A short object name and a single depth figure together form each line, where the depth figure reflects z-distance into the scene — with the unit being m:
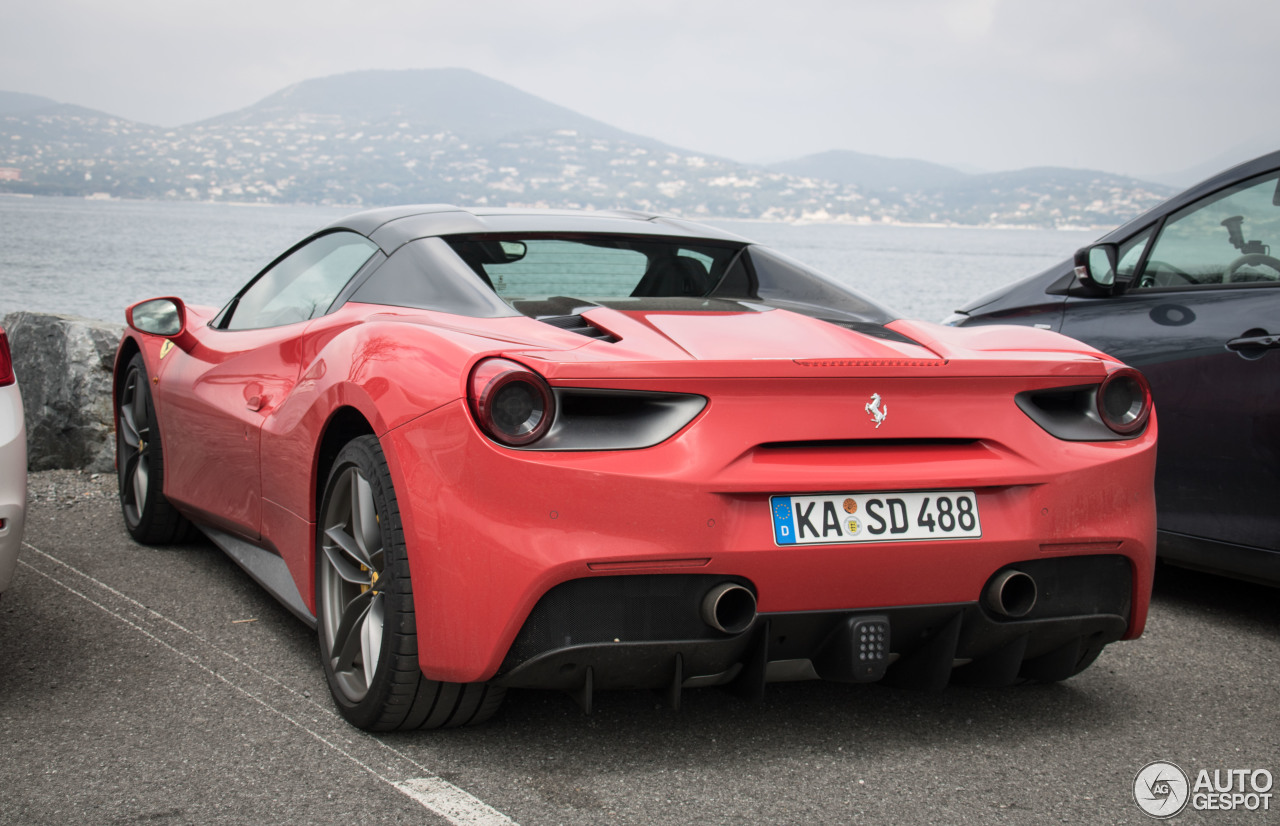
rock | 6.17
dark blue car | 3.70
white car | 2.75
